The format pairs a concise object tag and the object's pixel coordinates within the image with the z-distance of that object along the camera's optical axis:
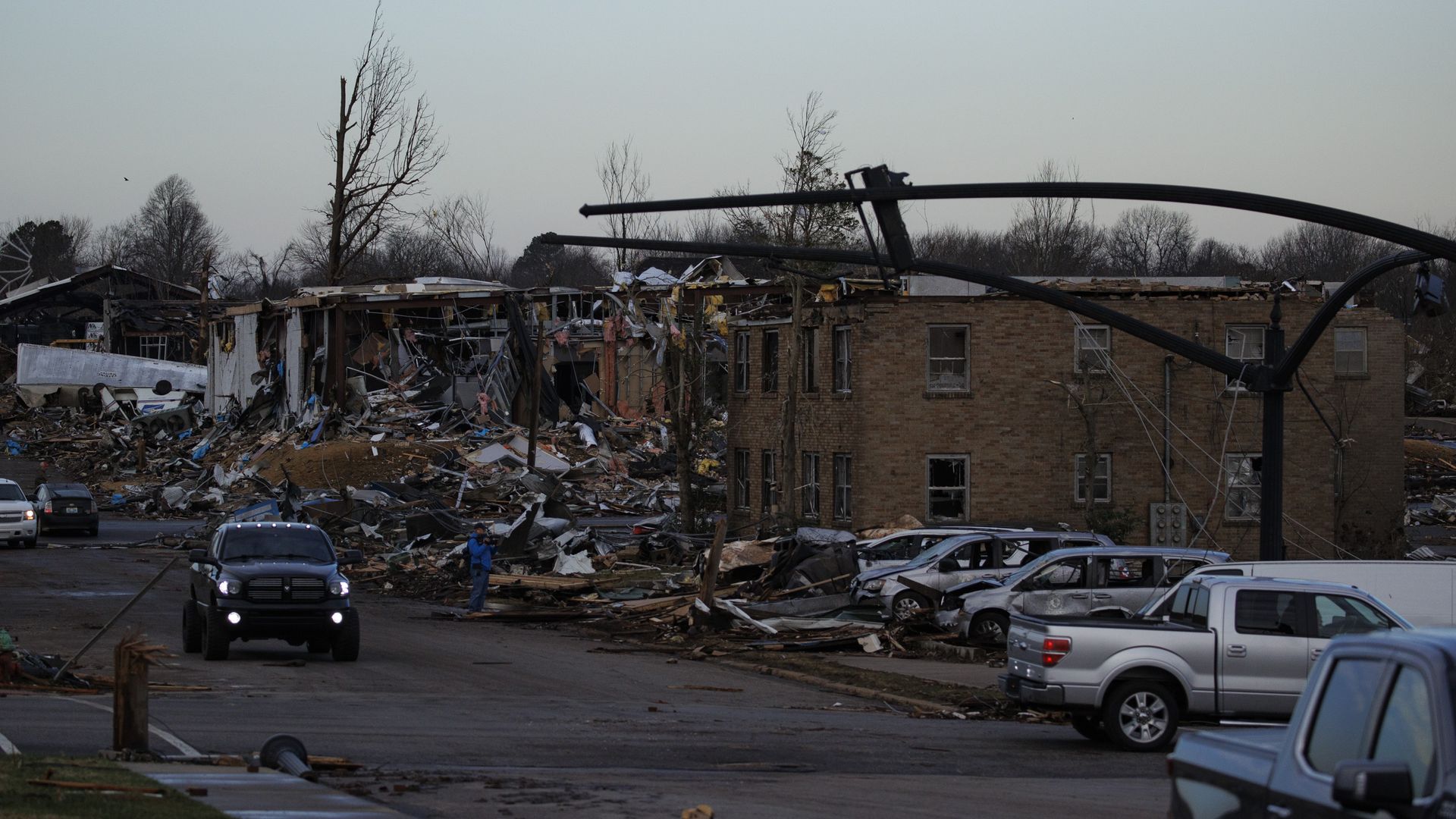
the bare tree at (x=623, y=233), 87.12
